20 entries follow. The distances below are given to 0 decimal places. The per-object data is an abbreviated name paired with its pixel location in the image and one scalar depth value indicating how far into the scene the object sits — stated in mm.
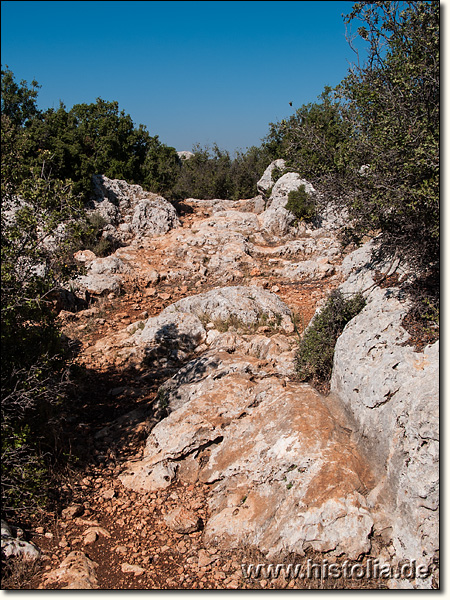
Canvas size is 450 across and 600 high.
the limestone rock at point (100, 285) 14477
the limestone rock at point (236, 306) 11227
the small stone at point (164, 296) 14789
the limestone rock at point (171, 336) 10758
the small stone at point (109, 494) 6398
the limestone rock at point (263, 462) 5125
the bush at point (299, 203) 19328
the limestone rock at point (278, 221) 19875
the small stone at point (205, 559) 5180
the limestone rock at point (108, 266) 15708
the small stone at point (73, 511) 5902
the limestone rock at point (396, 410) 4664
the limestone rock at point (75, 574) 4738
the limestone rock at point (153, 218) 20625
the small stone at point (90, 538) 5461
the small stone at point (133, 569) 5066
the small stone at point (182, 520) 5734
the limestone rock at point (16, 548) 4930
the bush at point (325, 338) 7645
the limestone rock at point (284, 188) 20578
